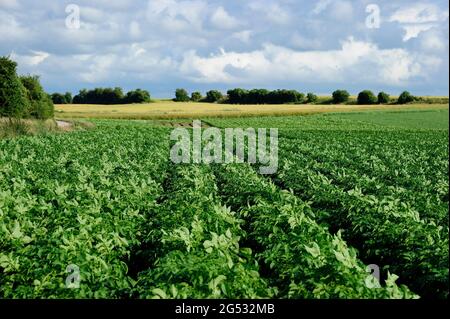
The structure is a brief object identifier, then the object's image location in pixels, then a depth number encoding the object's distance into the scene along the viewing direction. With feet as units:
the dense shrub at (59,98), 368.27
